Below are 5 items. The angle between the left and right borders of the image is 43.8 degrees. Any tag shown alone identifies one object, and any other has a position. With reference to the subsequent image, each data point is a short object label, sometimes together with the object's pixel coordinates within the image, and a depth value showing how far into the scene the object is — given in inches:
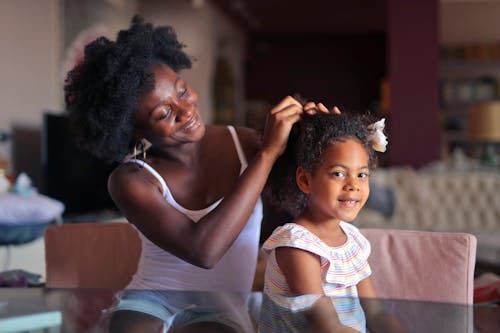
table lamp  206.8
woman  48.9
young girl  47.4
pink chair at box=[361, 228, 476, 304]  54.8
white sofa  183.8
